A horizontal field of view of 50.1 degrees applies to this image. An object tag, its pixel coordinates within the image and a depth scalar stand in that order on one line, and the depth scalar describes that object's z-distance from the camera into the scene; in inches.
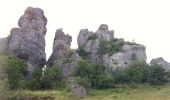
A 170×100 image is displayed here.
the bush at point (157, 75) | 949.9
